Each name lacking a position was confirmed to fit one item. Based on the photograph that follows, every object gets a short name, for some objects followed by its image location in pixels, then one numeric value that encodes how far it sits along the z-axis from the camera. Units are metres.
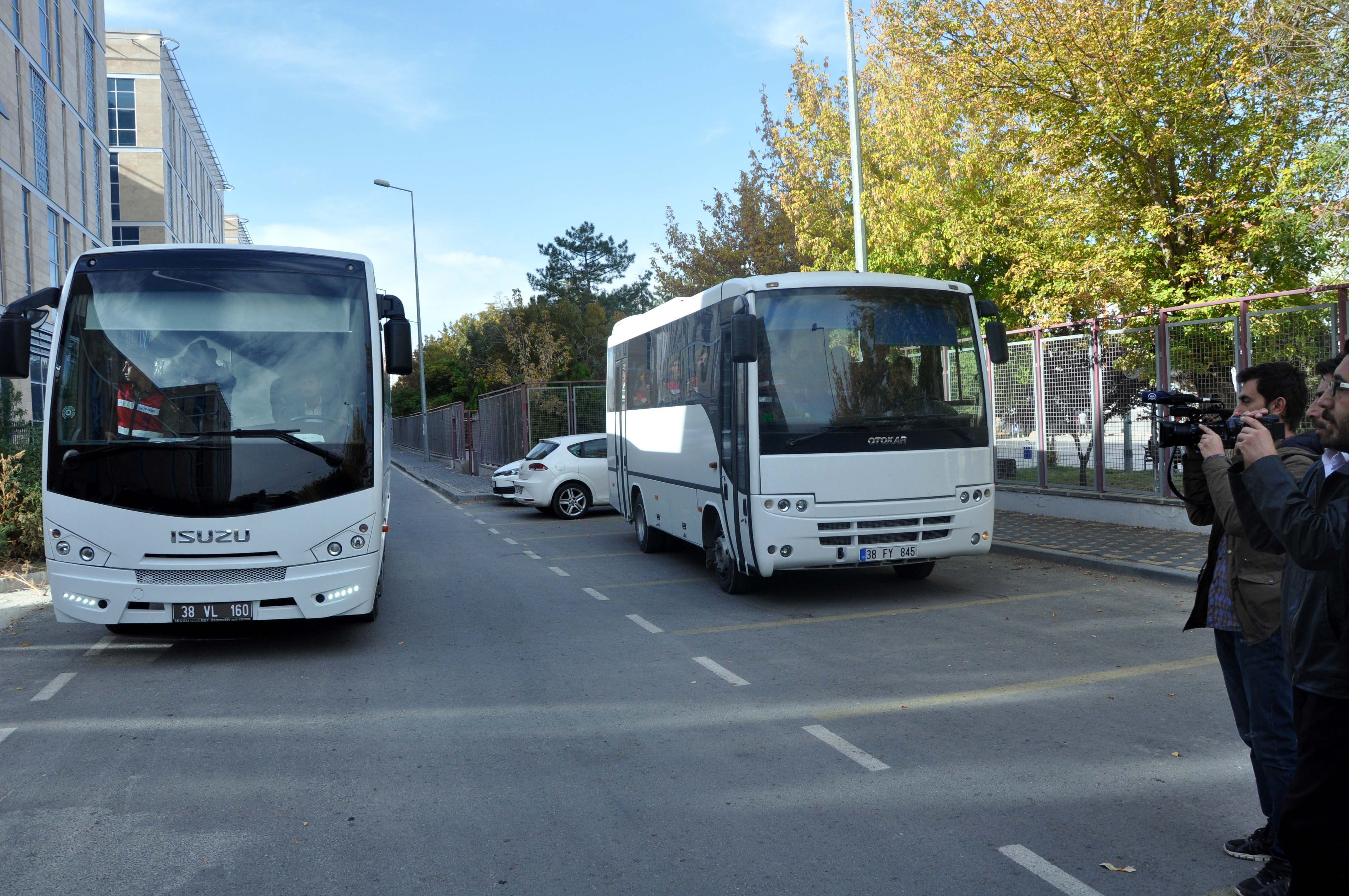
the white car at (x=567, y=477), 18.55
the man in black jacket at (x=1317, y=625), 2.73
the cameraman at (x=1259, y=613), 3.65
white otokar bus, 9.05
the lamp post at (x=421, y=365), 43.97
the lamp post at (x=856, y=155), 15.66
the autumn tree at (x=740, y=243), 31.80
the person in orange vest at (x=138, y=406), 7.41
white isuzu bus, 7.32
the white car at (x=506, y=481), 20.84
